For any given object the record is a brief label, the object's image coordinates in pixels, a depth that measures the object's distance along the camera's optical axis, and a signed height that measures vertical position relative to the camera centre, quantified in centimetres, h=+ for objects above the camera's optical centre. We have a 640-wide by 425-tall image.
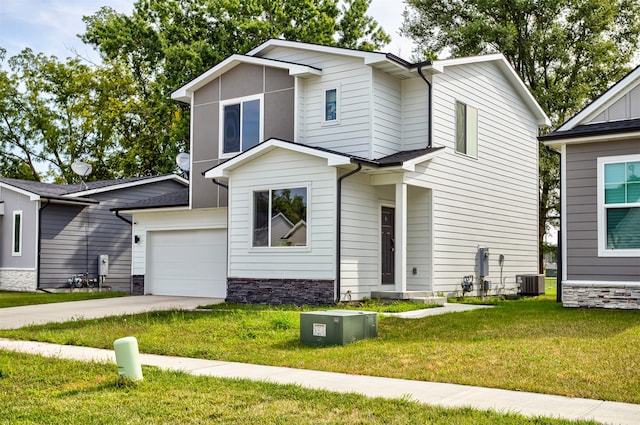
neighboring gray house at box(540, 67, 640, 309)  1378 +81
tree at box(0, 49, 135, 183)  4025 +716
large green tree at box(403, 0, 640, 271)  2898 +830
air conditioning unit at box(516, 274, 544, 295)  2102 -130
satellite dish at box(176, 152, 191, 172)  2212 +235
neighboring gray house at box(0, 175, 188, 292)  2430 +6
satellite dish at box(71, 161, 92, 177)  2517 +238
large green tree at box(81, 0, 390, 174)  3155 +944
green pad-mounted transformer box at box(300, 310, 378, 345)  1039 -132
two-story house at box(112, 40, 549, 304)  1630 +137
